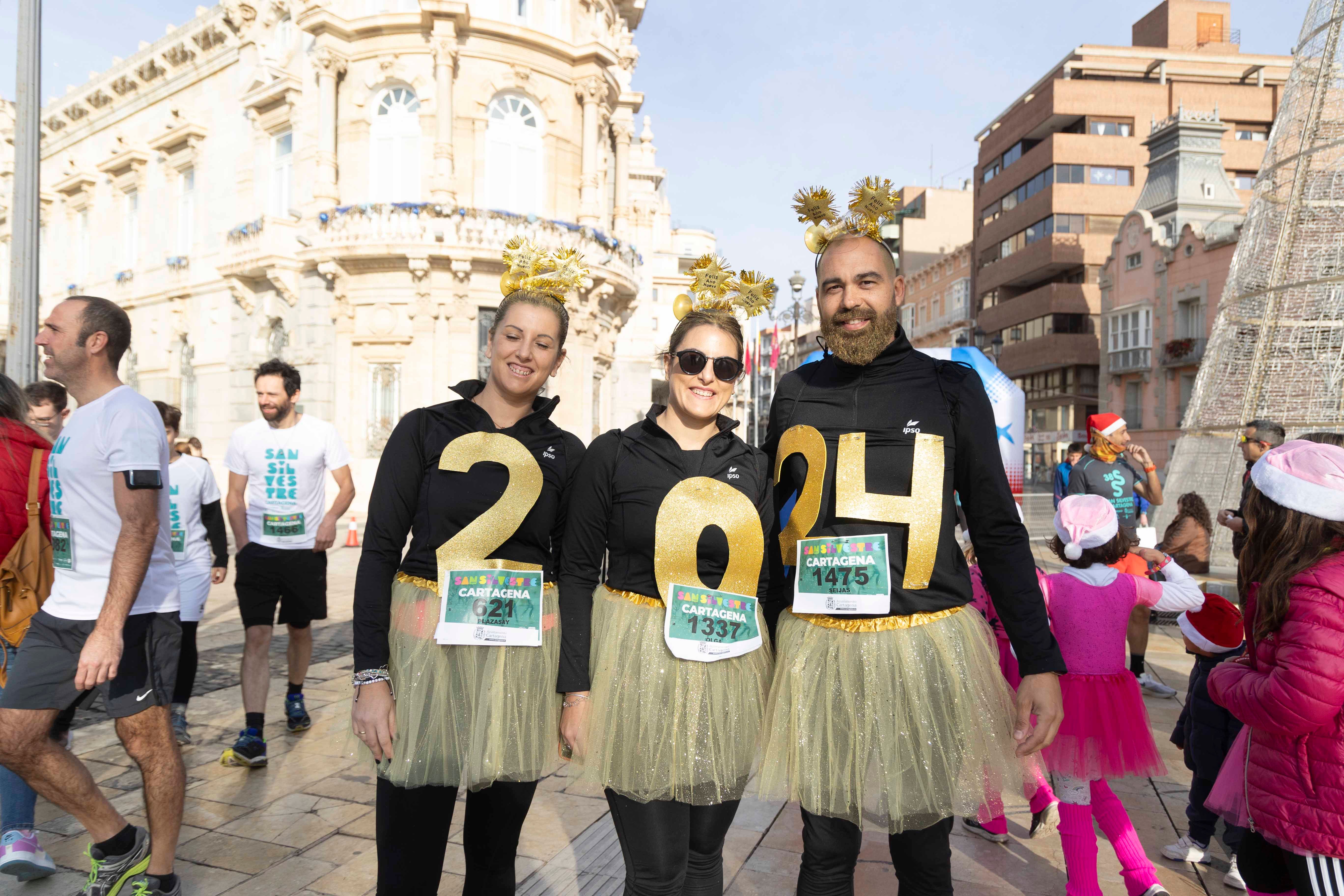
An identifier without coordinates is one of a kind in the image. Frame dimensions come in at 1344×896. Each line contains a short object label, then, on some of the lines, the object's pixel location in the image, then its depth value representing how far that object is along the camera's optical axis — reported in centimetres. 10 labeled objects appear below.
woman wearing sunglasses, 242
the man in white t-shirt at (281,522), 508
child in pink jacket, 226
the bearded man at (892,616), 241
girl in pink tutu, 326
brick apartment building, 4372
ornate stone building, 1942
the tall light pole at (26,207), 650
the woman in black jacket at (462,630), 253
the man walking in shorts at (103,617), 304
